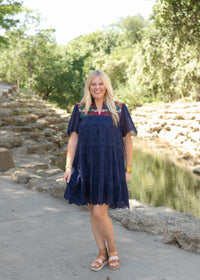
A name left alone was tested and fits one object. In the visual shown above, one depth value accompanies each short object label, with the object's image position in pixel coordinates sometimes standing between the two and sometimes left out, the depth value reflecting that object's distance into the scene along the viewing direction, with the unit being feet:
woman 8.72
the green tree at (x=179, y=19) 34.60
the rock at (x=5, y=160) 22.06
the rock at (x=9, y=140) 32.88
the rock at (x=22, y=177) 18.74
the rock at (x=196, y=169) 31.77
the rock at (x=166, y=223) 9.98
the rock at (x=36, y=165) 26.78
